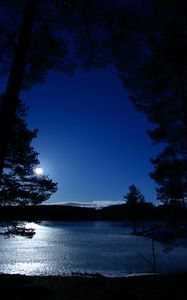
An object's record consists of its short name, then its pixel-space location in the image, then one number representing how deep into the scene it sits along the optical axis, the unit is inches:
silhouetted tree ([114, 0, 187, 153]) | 382.3
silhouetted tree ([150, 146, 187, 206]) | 596.3
